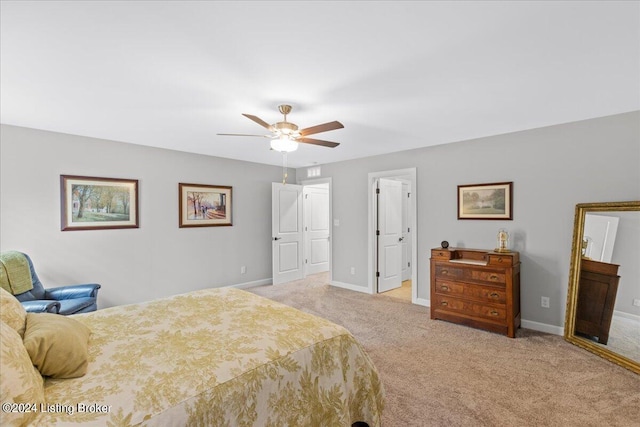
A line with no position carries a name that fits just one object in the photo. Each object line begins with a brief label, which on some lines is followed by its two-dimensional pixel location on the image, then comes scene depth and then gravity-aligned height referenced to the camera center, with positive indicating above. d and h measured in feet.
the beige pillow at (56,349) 3.92 -1.97
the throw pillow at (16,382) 3.07 -1.99
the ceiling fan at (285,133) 8.63 +2.40
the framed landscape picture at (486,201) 11.79 +0.41
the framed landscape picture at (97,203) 11.73 +0.35
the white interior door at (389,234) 16.49 -1.44
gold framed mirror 8.52 -2.36
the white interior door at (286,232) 18.28 -1.41
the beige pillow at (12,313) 4.27 -1.59
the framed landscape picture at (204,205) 15.05 +0.32
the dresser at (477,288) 10.57 -3.08
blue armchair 9.32 -2.98
